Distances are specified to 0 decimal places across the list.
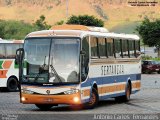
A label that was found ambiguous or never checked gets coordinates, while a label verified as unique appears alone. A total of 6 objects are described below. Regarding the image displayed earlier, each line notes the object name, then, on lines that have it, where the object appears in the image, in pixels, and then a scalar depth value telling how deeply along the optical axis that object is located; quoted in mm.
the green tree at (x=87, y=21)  97812
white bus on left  36406
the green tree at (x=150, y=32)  96375
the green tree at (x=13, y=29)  136650
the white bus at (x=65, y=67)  21266
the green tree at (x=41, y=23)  130212
